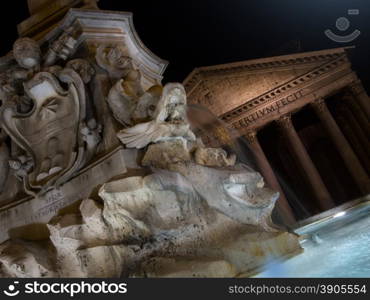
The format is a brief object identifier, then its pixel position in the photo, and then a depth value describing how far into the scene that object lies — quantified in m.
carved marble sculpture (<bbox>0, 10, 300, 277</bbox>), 2.62
